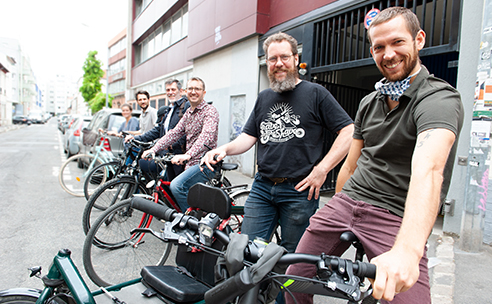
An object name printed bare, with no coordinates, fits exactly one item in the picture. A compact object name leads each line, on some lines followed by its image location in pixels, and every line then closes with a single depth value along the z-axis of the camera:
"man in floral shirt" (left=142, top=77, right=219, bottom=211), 3.52
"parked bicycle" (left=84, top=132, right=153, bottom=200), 4.25
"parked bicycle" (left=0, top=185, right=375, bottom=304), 1.05
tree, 48.91
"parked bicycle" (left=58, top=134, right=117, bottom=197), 6.39
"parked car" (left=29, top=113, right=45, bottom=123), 66.22
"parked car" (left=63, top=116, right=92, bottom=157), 10.12
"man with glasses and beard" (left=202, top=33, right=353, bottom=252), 2.34
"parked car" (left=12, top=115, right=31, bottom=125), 54.38
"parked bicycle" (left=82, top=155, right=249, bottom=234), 3.50
